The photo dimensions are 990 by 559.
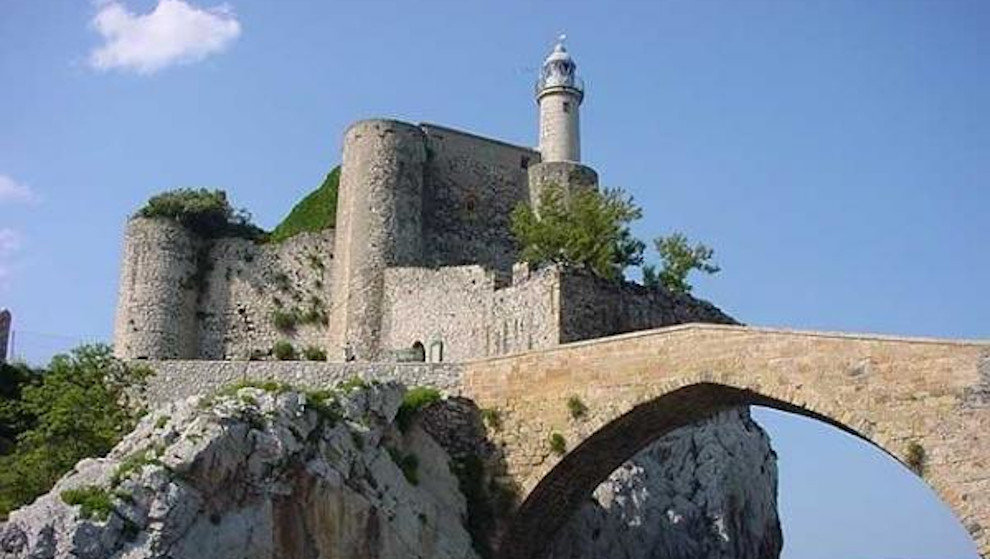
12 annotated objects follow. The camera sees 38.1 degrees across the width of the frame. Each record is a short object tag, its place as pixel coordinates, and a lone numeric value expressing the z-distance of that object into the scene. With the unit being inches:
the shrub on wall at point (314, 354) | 1887.3
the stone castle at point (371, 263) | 1756.9
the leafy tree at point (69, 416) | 1288.1
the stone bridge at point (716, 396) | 1056.2
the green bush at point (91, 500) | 1050.7
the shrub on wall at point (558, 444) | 1293.1
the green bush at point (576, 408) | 1285.7
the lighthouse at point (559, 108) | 2154.3
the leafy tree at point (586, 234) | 1665.8
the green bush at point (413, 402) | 1337.4
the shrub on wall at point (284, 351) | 1921.5
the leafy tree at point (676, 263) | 1732.3
